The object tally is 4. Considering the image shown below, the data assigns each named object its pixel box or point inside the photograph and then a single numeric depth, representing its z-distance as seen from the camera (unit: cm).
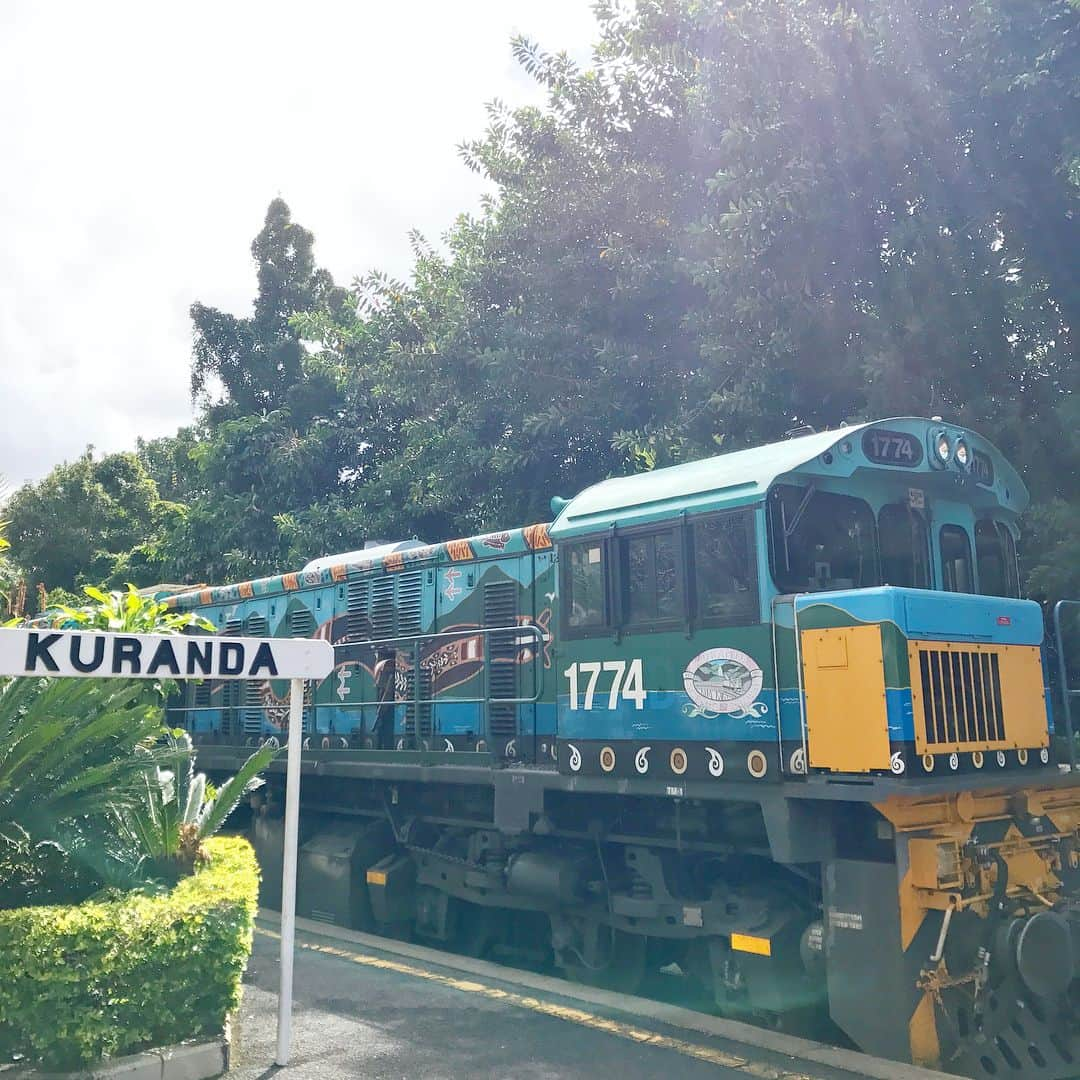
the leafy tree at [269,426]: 2486
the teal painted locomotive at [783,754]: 658
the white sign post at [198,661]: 533
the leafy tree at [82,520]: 3716
